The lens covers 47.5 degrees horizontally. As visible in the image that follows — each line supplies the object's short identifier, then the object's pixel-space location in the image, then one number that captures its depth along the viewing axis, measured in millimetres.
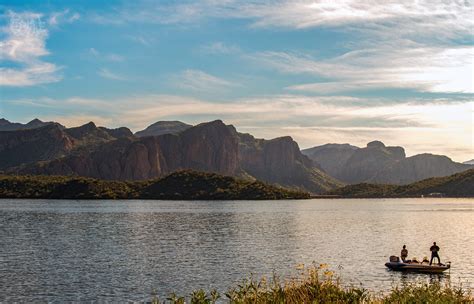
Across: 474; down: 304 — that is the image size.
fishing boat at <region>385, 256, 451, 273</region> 65750
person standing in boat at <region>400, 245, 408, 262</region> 69681
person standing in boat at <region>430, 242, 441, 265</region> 69625
